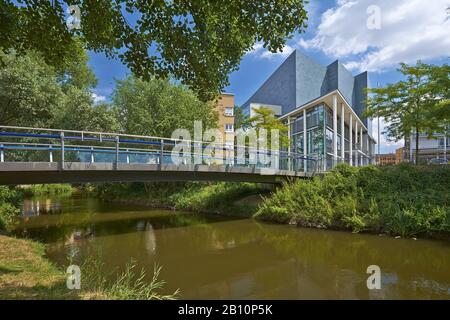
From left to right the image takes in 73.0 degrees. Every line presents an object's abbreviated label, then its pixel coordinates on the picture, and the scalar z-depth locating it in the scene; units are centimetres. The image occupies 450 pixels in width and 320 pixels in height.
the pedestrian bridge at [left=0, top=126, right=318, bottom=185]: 990
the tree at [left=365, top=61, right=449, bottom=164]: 1451
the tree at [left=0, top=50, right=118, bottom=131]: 1634
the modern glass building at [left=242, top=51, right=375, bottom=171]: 2669
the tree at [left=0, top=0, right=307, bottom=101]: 469
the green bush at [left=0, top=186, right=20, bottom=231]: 1250
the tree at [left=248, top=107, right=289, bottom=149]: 2153
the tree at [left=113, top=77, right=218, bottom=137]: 2408
